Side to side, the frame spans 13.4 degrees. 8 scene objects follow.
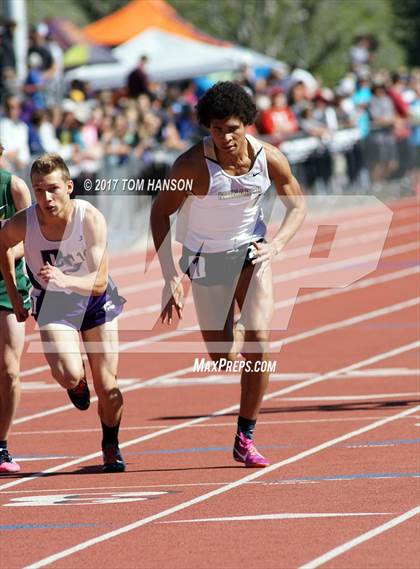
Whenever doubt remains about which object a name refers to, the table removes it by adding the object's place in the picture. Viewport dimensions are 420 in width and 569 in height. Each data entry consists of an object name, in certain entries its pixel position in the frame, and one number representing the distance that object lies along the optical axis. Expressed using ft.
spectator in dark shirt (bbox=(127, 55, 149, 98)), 97.14
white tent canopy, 116.57
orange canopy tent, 123.44
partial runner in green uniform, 33.83
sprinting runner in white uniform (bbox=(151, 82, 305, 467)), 32.58
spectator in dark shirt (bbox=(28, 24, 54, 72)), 87.86
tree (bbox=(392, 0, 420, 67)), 240.32
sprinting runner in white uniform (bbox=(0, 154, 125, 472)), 32.09
